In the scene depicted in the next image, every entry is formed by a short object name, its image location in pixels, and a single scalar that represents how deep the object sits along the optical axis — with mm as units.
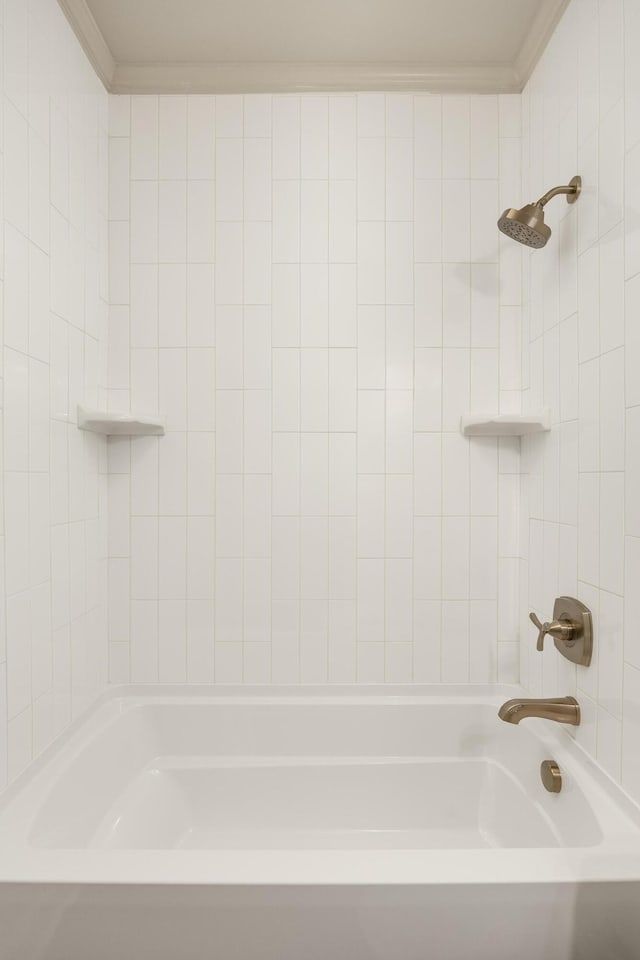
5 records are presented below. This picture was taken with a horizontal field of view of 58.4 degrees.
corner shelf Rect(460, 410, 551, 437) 1547
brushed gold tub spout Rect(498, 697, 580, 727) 1312
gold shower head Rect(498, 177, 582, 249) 1344
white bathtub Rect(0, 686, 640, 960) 952
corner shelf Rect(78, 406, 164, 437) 1525
